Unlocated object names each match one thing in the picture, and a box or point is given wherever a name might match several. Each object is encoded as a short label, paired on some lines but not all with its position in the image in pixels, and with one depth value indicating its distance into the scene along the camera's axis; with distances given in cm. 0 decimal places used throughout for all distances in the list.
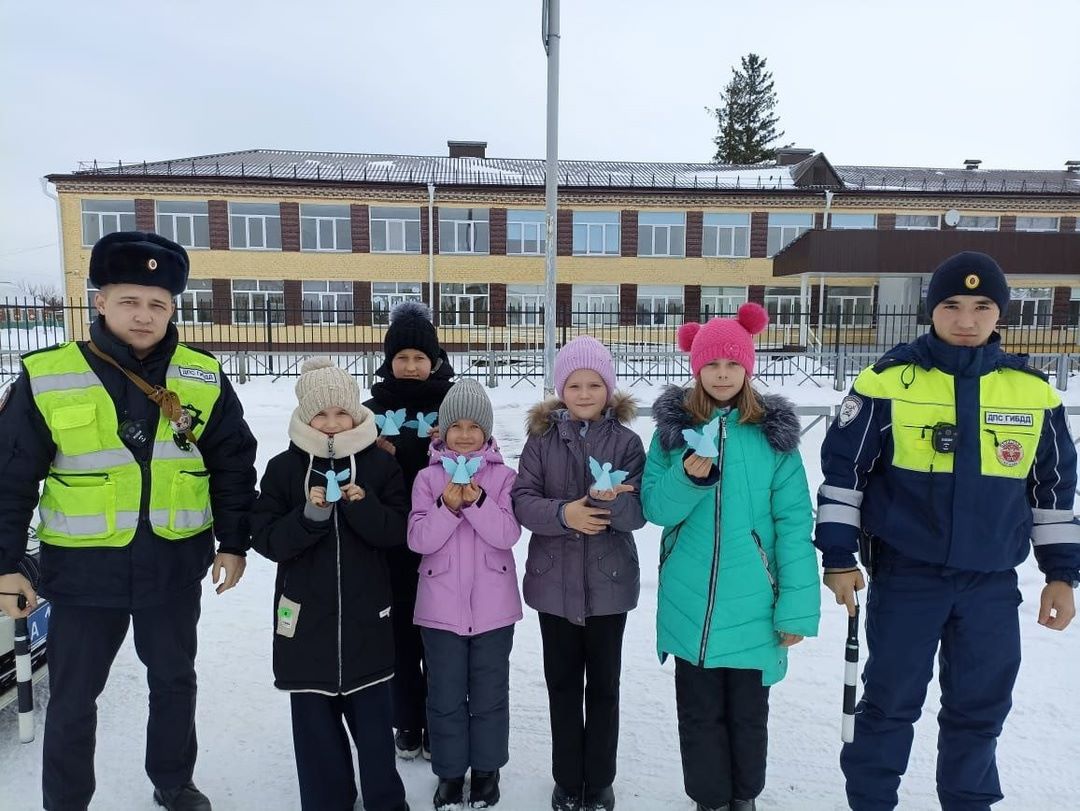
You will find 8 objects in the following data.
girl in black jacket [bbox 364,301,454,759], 280
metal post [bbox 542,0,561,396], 695
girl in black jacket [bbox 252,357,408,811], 230
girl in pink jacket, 248
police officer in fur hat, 222
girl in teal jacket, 234
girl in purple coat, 248
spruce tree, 4197
